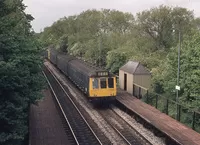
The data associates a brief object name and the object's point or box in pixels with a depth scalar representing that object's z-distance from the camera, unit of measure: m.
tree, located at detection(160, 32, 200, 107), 21.28
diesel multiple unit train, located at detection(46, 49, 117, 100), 25.89
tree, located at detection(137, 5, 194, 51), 39.09
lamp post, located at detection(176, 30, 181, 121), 20.54
